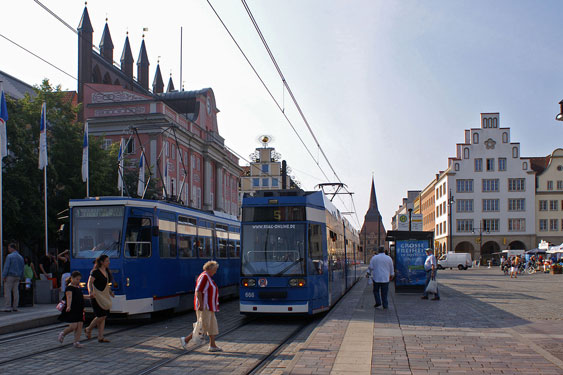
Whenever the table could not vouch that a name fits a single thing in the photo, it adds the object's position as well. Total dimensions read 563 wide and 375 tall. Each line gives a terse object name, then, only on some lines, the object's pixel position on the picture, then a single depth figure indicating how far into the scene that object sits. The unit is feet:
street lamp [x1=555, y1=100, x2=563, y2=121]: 57.11
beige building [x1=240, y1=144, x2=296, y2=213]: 334.85
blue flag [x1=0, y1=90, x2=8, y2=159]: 72.74
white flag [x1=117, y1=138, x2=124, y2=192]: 108.19
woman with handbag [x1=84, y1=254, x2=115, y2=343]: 38.42
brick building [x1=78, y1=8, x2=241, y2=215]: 184.75
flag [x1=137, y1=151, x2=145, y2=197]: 128.47
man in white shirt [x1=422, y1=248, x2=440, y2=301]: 67.36
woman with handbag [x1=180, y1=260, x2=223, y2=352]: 34.68
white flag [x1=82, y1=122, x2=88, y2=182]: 95.40
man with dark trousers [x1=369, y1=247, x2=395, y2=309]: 55.36
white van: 227.10
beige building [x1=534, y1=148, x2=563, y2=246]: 286.87
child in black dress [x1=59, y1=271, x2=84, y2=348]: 36.76
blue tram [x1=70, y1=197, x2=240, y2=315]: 47.16
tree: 102.73
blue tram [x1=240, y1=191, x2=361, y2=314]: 48.44
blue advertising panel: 77.36
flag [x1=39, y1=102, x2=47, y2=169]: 83.35
